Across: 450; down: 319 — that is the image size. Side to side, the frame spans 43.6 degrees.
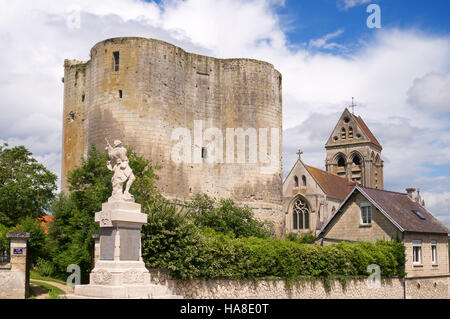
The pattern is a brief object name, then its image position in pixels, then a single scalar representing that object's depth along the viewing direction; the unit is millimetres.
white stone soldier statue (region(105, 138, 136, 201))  14758
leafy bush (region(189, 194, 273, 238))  31312
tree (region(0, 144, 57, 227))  28859
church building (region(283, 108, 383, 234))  59875
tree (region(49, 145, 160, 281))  23172
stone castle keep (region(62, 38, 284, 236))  33562
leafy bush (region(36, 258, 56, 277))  25031
